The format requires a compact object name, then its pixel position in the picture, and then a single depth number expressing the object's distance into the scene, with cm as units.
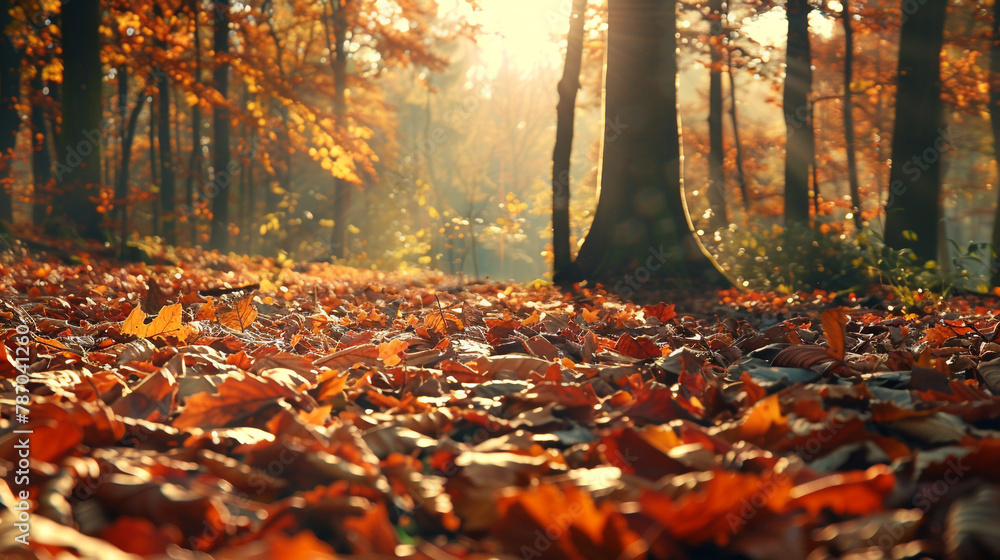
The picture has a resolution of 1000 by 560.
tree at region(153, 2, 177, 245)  1847
